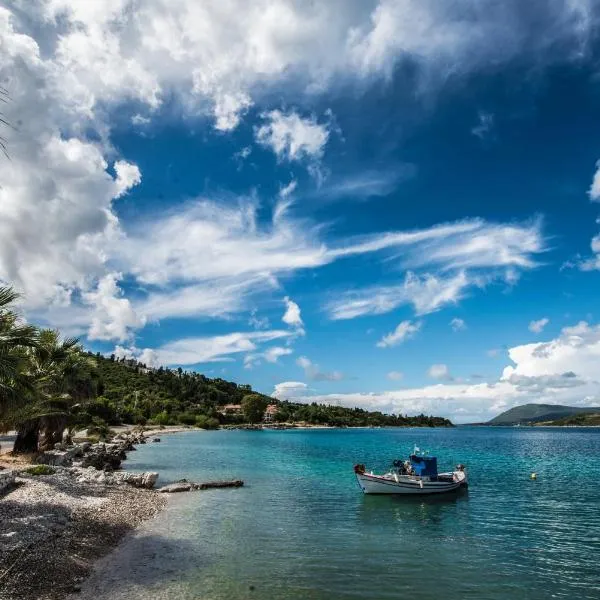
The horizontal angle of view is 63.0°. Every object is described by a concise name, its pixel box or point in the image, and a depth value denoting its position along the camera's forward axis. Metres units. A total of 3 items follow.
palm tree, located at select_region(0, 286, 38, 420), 21.84
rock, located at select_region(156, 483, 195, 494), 40.81
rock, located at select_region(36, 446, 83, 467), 44.84
